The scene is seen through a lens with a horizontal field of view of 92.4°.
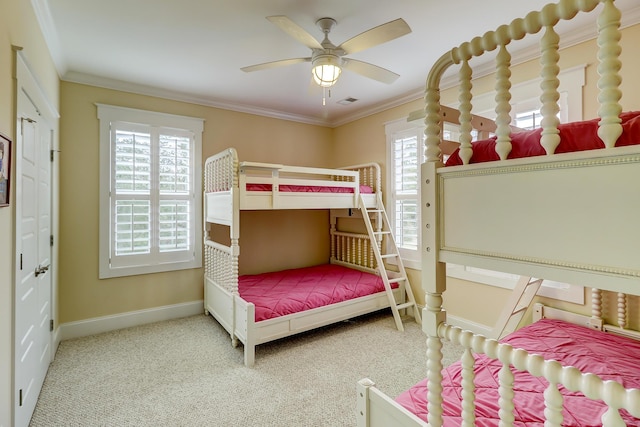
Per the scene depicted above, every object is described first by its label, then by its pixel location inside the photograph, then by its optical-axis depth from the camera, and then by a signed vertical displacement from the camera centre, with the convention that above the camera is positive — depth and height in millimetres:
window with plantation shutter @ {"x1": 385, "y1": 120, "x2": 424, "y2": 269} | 3646 +362
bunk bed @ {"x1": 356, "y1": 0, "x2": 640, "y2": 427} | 760 -15
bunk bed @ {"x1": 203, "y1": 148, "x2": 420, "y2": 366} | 2852 -751
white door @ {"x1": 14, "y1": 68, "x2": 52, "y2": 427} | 1749 -304
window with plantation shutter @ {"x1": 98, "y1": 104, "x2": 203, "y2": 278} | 3299 +253
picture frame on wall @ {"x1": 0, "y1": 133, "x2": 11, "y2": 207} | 1471 +223
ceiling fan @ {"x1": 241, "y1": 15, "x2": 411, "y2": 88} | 1813 +1111
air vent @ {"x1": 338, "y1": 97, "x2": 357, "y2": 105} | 3902 +1457
